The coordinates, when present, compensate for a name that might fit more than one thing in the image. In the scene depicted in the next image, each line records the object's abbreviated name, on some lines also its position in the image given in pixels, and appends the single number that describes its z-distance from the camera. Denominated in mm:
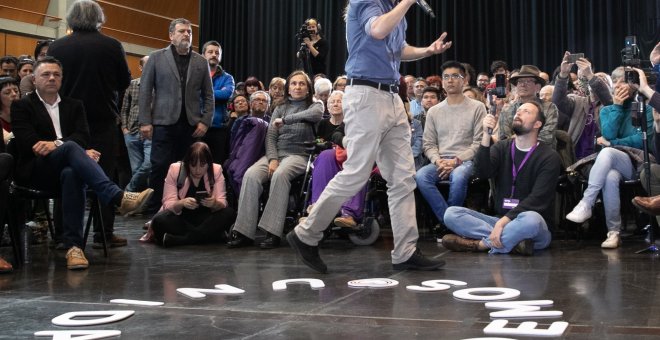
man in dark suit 4168
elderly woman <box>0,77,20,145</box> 4824
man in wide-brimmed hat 5223
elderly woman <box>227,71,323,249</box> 5086
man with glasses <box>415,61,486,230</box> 5168
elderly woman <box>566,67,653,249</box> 4785
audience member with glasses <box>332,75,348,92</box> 6639
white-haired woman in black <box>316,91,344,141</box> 5402
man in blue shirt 3557
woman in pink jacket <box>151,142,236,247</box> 5137
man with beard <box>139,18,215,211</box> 5402
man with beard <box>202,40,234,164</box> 6246
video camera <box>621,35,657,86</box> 4480
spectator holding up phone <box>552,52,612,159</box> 5355
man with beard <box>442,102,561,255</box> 4422
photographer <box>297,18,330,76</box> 7680
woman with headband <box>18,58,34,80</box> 6160
